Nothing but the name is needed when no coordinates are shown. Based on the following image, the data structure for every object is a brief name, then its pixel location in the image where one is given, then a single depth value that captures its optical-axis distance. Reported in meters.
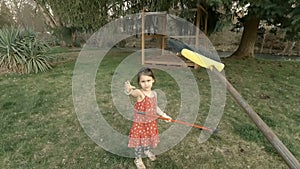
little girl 1.99
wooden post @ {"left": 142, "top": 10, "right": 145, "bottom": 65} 6.57
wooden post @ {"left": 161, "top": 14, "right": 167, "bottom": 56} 7.86
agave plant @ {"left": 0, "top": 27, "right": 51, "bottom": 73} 6.43
